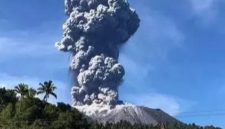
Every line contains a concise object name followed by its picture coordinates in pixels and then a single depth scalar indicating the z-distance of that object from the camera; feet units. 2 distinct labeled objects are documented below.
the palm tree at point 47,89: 642.22
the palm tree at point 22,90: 616.80
